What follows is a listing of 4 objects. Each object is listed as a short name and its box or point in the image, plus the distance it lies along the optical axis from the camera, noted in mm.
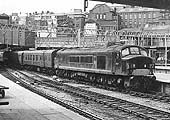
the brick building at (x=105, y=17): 97750
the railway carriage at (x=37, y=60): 32516
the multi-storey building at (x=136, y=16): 103875
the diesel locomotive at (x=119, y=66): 18906
